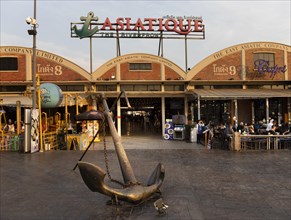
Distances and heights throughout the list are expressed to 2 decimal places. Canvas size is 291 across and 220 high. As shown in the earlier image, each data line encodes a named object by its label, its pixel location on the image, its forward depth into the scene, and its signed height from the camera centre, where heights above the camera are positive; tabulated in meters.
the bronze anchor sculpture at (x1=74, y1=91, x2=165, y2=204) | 3.82 -1.24
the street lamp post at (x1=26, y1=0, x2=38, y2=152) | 11.11 +3.00
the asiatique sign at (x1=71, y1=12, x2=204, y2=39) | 21.28 +7.35
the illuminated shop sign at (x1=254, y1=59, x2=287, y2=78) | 20.00 +3.30
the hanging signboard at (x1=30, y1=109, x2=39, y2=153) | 11.02 -0.84
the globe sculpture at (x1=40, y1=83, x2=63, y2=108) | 12.01 +0.81
